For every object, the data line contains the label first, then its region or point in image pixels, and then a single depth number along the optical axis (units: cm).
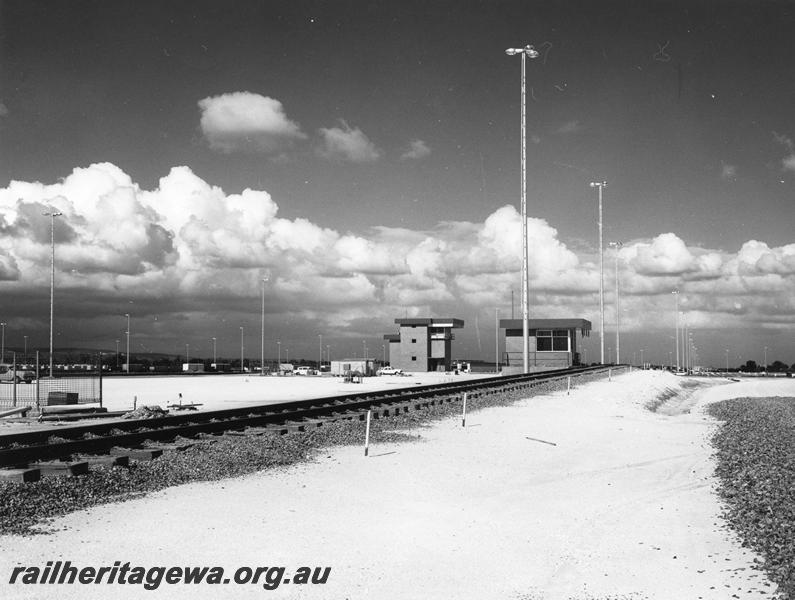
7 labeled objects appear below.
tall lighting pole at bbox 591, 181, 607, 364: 7594
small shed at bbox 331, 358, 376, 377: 8345
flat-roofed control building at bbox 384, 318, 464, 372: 9288
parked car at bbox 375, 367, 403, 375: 8394
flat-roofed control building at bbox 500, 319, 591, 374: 8469
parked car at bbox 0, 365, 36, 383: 5984
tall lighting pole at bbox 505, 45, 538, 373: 4591
